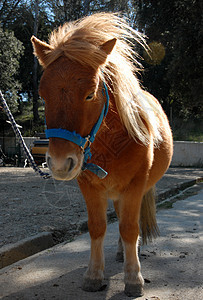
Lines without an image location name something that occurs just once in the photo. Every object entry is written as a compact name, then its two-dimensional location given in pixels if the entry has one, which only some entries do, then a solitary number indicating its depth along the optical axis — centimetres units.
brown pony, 218
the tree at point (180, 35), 1507
